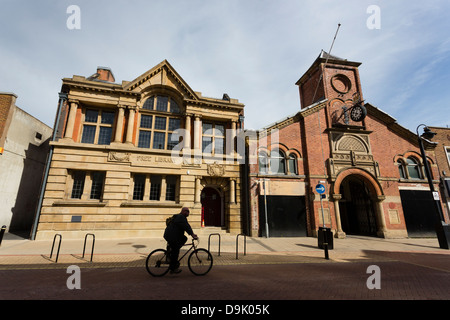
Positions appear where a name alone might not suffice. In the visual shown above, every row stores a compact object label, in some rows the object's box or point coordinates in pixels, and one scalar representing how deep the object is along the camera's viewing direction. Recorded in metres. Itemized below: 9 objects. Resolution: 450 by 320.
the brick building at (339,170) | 15.66
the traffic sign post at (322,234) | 10.43
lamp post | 12.01
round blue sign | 11.72
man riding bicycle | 5.95
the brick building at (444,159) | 17.89
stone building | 13.52
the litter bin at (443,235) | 11.99
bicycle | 5.99
